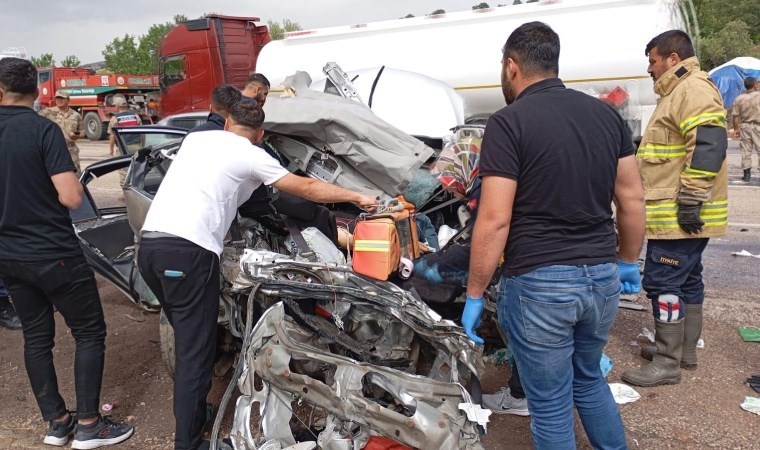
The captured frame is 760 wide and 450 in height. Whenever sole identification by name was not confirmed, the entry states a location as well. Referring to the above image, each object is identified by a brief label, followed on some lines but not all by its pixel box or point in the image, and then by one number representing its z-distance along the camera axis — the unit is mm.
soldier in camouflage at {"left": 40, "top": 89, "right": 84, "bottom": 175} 7316
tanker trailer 7090
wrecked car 2330
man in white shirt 2717
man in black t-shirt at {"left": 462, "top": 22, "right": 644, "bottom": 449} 2094
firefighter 3170
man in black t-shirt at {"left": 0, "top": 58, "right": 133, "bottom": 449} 2924
